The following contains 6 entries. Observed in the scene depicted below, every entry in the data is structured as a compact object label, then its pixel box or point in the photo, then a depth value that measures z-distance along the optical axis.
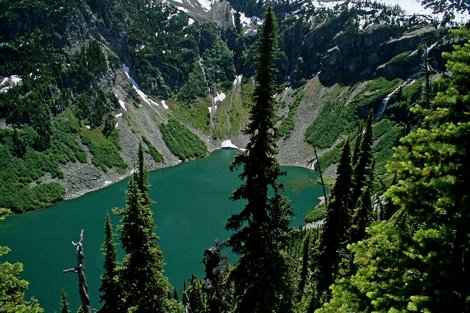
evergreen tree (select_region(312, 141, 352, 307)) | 35.00
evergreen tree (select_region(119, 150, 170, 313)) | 25.28
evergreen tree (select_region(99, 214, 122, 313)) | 28.94
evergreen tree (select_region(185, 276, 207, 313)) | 45.20
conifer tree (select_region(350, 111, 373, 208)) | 38.22
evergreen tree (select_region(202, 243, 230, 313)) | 26.20
